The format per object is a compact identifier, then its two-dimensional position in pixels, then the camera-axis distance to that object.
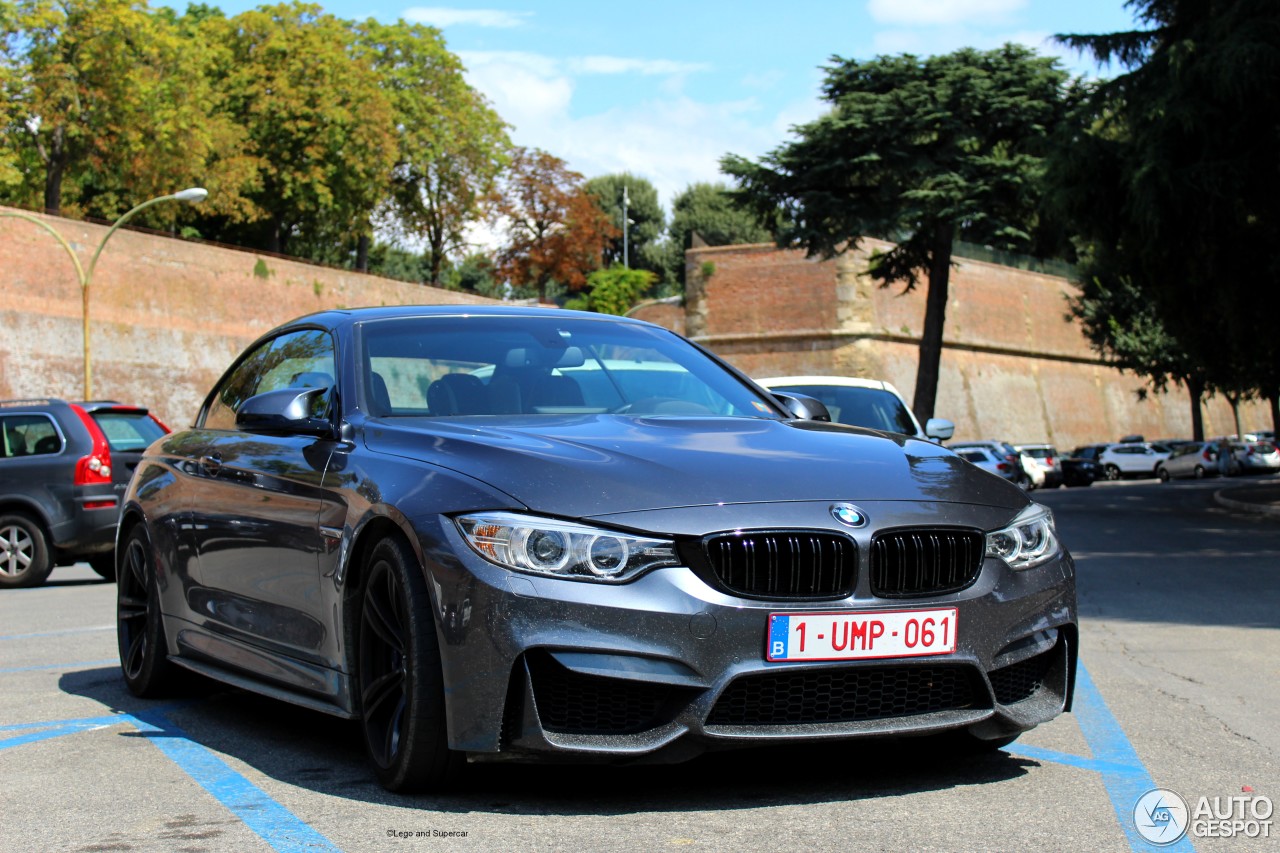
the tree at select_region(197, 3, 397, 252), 59.88
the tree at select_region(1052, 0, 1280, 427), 21.94
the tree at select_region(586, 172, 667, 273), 107.75
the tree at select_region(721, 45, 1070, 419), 36.28
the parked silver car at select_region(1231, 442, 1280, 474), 60.00
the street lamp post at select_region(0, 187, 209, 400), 32.22
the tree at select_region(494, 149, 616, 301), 81.25
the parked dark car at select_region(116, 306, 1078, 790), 4.17
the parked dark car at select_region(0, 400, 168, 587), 14.80
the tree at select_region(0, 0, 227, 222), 46.34
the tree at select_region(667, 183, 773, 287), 101.31
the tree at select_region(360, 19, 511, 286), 66.19
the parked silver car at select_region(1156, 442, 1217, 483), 58.94
